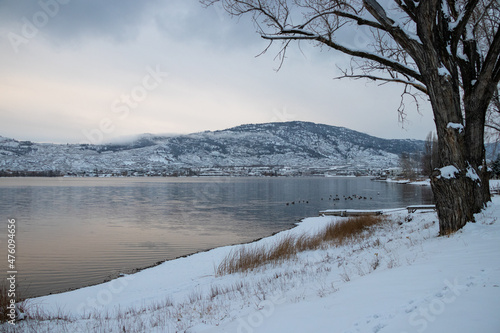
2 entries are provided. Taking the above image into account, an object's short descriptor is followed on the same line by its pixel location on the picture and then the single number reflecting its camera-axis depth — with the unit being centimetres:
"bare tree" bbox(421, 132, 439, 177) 8426
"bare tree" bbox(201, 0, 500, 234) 750
